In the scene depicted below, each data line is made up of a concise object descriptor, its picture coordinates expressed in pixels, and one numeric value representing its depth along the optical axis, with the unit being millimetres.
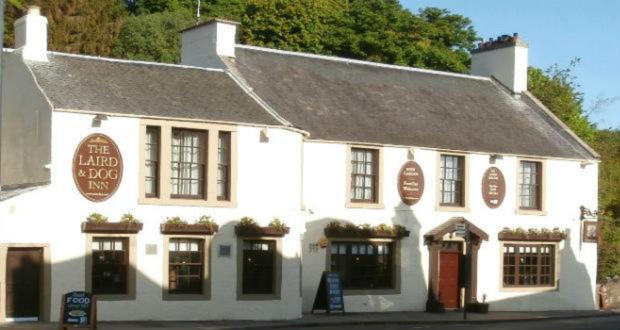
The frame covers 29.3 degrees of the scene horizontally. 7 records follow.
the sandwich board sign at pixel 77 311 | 24688
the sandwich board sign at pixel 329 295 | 33219
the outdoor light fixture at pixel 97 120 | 29000
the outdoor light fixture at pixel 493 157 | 37906
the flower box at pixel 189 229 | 30016
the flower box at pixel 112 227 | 28706
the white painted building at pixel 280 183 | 28906
